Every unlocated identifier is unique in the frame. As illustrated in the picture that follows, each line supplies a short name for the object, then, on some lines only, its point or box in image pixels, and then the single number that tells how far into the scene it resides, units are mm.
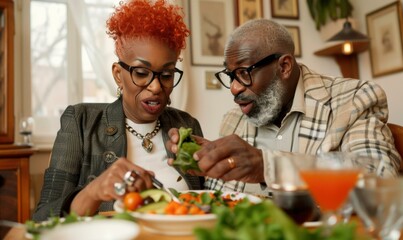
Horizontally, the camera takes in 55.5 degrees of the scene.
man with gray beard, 1647
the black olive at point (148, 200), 1035
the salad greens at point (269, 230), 578
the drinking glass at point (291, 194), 899
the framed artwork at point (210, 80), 3459
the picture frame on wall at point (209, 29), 3438
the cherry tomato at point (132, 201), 982
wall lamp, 3293
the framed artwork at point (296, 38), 3811
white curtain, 3113
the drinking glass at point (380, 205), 697
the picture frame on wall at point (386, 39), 3381
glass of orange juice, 750
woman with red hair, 1604
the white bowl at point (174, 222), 868
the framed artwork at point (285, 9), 3748
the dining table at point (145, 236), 905
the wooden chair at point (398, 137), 1630
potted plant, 3719
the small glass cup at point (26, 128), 2846
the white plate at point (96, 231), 684
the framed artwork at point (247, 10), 3604
